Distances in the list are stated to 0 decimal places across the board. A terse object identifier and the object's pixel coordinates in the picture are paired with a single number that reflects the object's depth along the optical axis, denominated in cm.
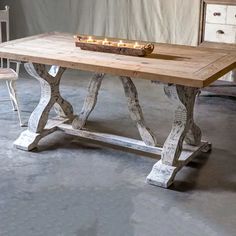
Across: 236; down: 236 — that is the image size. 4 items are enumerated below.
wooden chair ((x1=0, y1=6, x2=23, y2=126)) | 373
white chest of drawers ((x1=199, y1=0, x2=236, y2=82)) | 424
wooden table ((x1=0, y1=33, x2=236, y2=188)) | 272
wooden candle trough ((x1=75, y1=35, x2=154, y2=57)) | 301
